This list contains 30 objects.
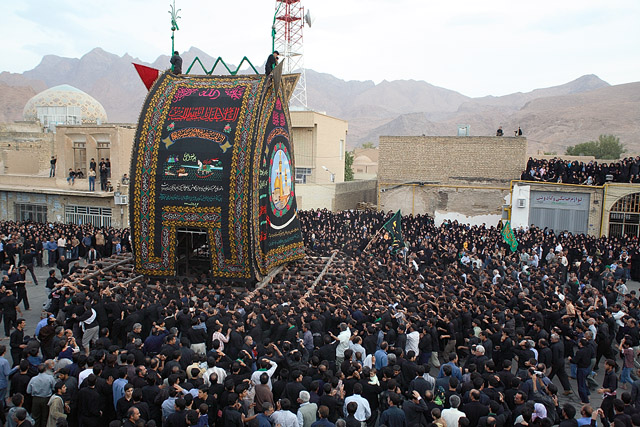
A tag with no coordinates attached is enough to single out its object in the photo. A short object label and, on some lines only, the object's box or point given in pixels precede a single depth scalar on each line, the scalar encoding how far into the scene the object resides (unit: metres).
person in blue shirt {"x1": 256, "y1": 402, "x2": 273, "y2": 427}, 6.50
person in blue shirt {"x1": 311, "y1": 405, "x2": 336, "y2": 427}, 6.21
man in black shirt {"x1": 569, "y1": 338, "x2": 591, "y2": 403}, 9.15
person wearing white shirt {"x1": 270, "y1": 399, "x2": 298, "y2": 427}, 6.47
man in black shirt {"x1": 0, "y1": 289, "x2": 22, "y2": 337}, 11.50
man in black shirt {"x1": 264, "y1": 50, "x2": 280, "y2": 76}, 15.44
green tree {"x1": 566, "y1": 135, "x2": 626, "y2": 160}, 56.16
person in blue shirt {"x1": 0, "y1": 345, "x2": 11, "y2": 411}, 7.64
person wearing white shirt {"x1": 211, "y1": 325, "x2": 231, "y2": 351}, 9.27
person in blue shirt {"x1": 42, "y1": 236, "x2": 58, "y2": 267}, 18.89
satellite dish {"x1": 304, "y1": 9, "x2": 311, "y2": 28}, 35.16
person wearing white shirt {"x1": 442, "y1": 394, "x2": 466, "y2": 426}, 6.50
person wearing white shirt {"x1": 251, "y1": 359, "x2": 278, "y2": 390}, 7.61
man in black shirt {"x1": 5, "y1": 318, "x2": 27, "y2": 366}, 9.22
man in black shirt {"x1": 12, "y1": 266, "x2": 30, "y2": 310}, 13.16
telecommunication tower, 35.19
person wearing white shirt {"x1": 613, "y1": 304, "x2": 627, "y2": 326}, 10.88
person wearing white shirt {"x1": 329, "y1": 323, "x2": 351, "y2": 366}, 9.16
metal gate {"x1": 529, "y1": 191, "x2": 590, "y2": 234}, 24.83
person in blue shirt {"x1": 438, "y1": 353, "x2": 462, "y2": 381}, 7.82
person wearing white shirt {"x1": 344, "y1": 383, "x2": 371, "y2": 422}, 6.93
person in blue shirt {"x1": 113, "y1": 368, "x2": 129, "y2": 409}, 7.11
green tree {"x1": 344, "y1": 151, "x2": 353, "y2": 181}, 50.96
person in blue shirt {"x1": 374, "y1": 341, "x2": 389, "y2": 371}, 8.45
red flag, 16.00
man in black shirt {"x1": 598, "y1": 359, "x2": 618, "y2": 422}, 7.34
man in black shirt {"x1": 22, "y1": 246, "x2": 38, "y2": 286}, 16.33
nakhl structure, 14.19
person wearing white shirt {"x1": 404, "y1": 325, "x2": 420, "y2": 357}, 9.48
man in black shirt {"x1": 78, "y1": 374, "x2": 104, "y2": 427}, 6.97
